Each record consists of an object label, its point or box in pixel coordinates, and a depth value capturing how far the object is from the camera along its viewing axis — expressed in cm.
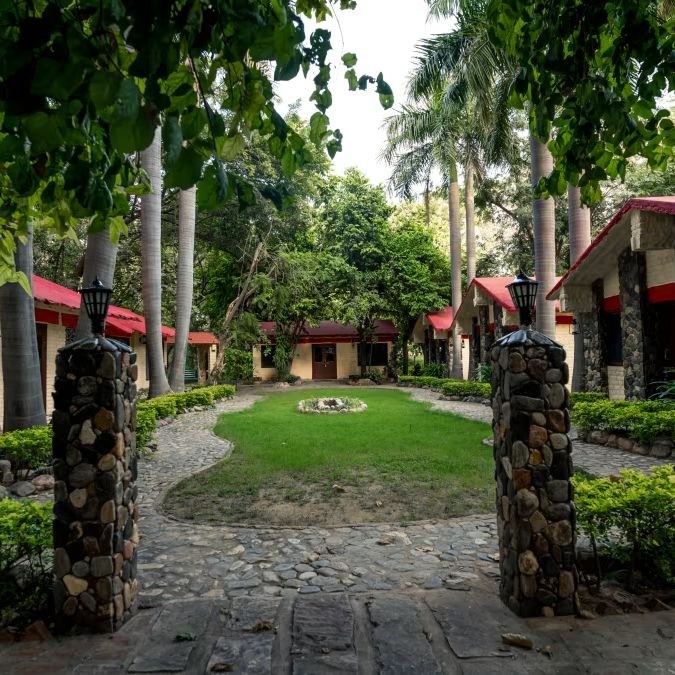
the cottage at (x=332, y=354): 3231
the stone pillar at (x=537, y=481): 328
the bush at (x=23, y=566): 333
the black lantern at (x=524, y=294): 380
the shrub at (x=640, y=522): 353
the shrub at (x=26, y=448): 681
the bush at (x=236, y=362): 2273
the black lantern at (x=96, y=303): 367
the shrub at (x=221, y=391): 1882
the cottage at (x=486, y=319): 1841
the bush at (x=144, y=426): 856
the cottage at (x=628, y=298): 943
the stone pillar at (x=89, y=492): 317
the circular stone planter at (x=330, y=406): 1546
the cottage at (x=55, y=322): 1093
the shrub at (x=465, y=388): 1738
